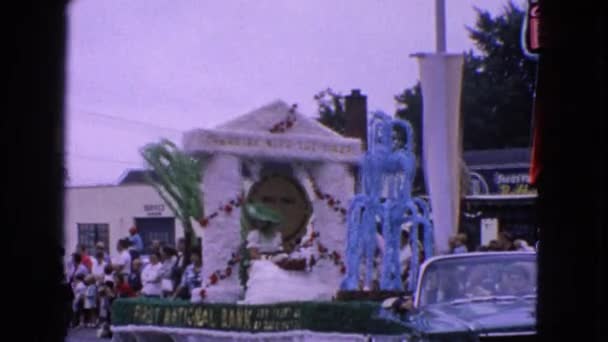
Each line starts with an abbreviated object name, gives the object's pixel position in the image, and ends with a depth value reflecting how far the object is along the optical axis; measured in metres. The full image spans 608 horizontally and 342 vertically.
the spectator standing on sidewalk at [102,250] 21.97
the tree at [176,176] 23.67
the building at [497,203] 24.70
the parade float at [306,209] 14.03
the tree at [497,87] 43.47
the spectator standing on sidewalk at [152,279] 17.67
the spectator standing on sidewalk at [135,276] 19.56
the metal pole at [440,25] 16.72
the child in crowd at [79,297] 21.20
